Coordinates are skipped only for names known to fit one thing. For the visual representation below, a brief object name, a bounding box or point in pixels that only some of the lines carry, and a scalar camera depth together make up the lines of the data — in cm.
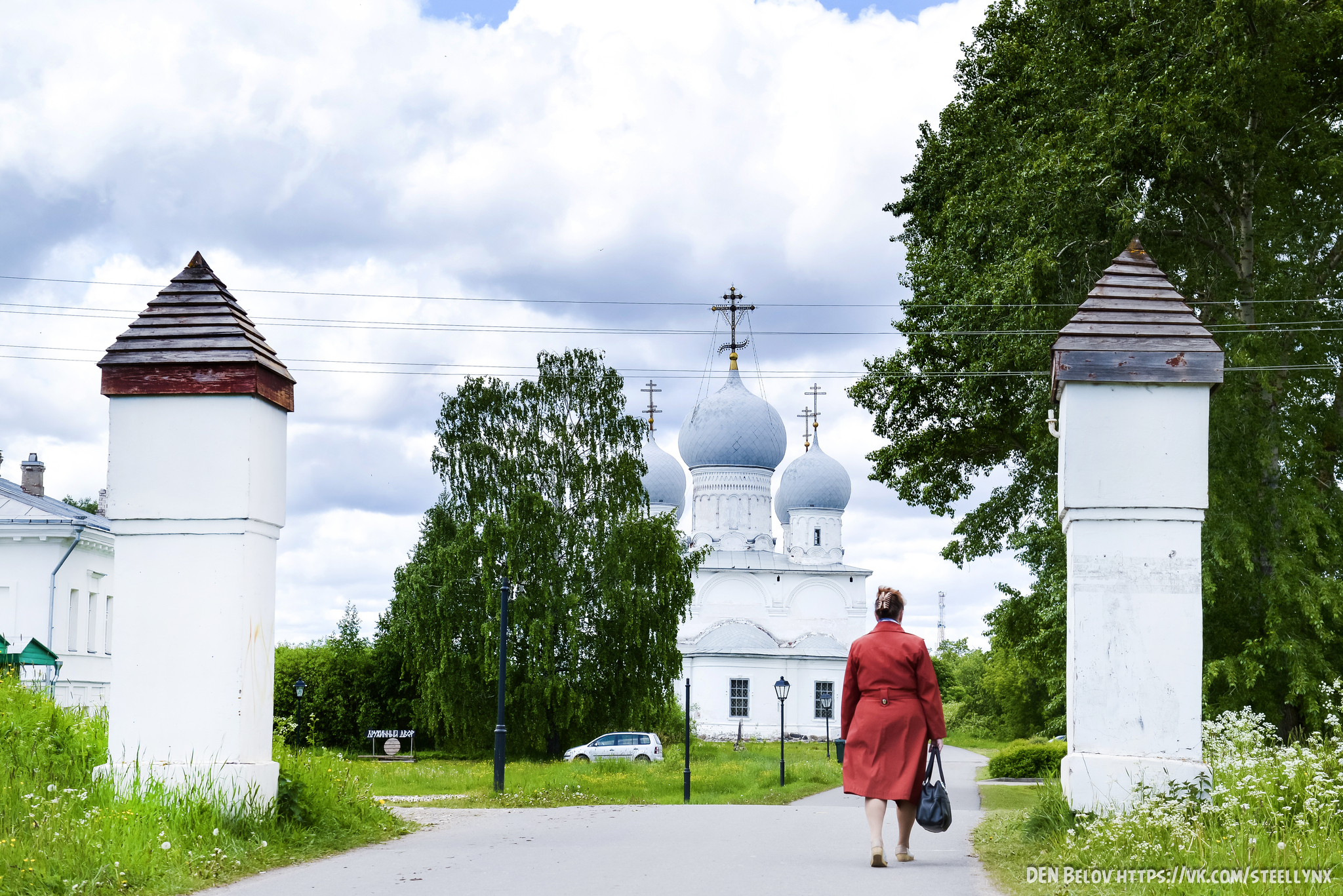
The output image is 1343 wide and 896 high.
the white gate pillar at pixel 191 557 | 1044
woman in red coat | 950
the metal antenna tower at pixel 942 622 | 11281
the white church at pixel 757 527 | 6719
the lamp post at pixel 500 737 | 2088
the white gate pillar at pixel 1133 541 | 1011
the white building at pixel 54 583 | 3169
